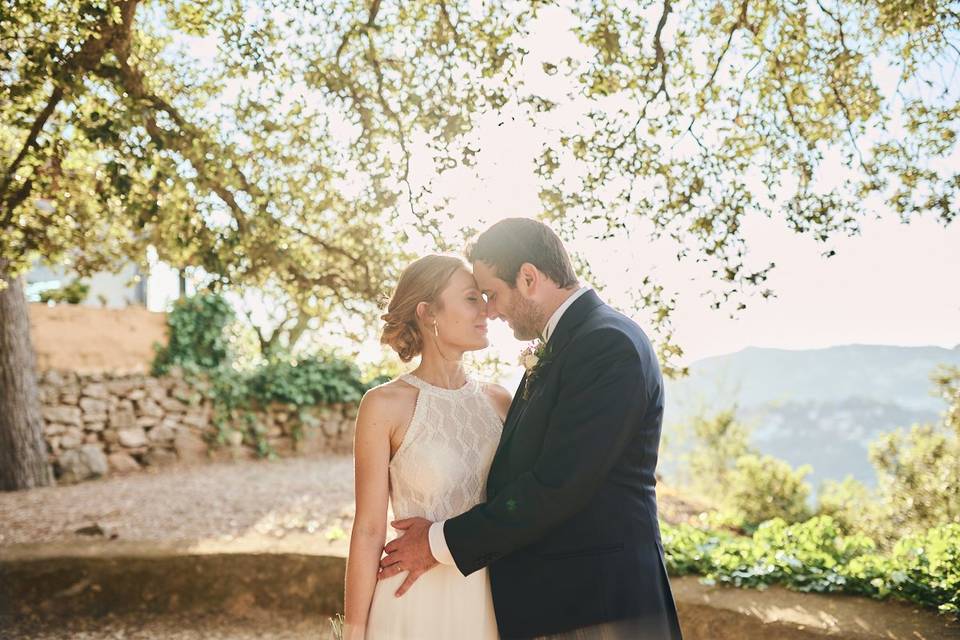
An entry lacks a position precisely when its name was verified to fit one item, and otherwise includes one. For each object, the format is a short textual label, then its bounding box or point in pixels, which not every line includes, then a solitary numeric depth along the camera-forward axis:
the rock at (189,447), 12.91
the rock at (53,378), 11.81
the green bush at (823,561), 4.18
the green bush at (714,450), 14.42
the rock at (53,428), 11.54
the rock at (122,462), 12.12
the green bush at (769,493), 11.32
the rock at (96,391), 12.13
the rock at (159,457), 12.55
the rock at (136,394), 12.63
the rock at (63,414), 11.58
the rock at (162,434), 12.69
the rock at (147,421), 12.60
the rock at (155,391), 12.88
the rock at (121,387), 12.46
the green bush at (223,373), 13.34
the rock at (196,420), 13.12
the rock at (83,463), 11.21
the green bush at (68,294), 12.45
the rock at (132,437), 12.34
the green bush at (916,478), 8.32
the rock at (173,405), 12.95
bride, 2.83
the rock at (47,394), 11.70
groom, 2.45
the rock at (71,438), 11.64
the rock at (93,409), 12.03
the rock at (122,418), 12.35
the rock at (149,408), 12.70
